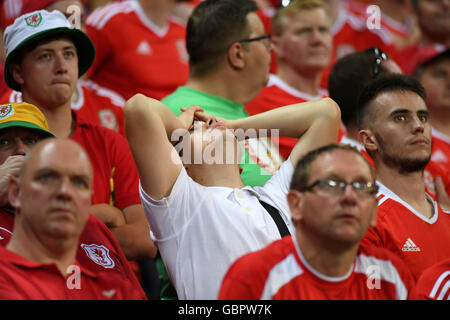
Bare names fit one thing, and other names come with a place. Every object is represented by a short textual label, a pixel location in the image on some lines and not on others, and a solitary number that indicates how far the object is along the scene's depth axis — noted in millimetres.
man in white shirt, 5520
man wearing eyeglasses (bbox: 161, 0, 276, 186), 8031
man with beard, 6305
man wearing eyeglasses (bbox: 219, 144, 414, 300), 4754
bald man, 4520
